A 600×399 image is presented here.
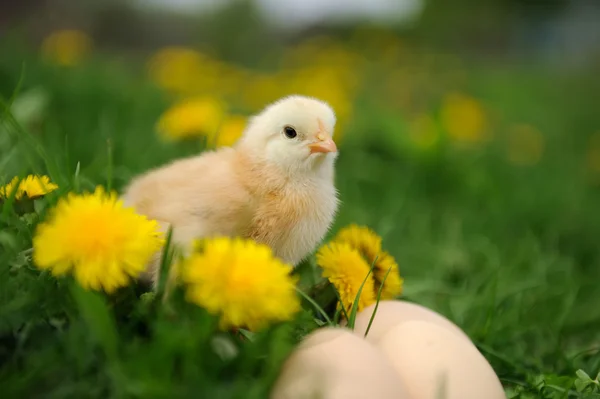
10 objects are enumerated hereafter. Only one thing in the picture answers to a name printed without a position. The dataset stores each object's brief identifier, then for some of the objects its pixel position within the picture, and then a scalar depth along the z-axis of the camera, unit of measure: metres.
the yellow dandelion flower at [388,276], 0.49
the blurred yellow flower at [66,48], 1.05
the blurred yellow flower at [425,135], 0.87
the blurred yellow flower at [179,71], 1.12
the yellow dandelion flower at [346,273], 0.47
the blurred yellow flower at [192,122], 0.63
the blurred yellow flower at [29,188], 0.46
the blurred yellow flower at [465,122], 1.08
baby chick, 0.46
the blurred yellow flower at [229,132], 0.61
